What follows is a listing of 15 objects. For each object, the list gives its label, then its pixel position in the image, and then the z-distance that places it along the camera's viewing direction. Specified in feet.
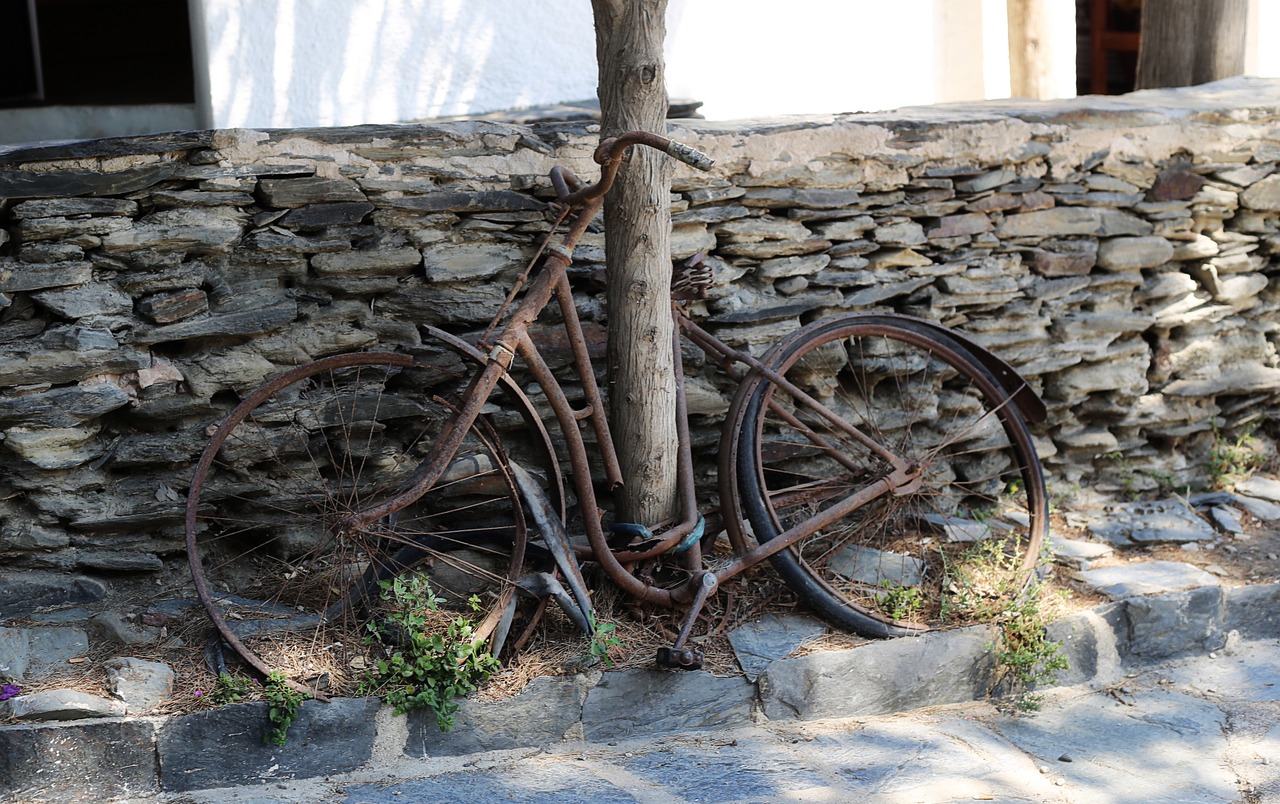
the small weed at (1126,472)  14.44
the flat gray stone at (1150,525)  13.37
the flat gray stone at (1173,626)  11.73
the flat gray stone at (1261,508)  13.89
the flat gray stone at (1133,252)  14.01
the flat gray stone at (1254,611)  12.23
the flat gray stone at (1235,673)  11.25
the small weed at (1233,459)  14.70
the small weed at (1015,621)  10.98
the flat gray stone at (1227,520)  13.57
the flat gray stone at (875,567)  11.87
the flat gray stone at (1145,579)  11.99
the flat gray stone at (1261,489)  14.35
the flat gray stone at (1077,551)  12.73
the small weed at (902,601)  11.20
